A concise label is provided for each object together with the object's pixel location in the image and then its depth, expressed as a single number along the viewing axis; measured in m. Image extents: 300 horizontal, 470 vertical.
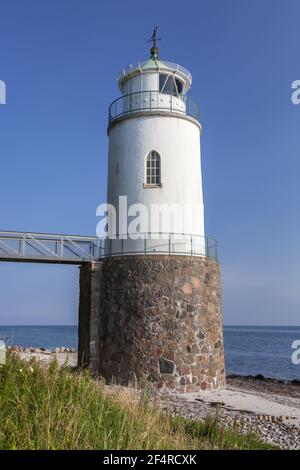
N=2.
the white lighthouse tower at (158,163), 16.03
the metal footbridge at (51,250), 15.92
